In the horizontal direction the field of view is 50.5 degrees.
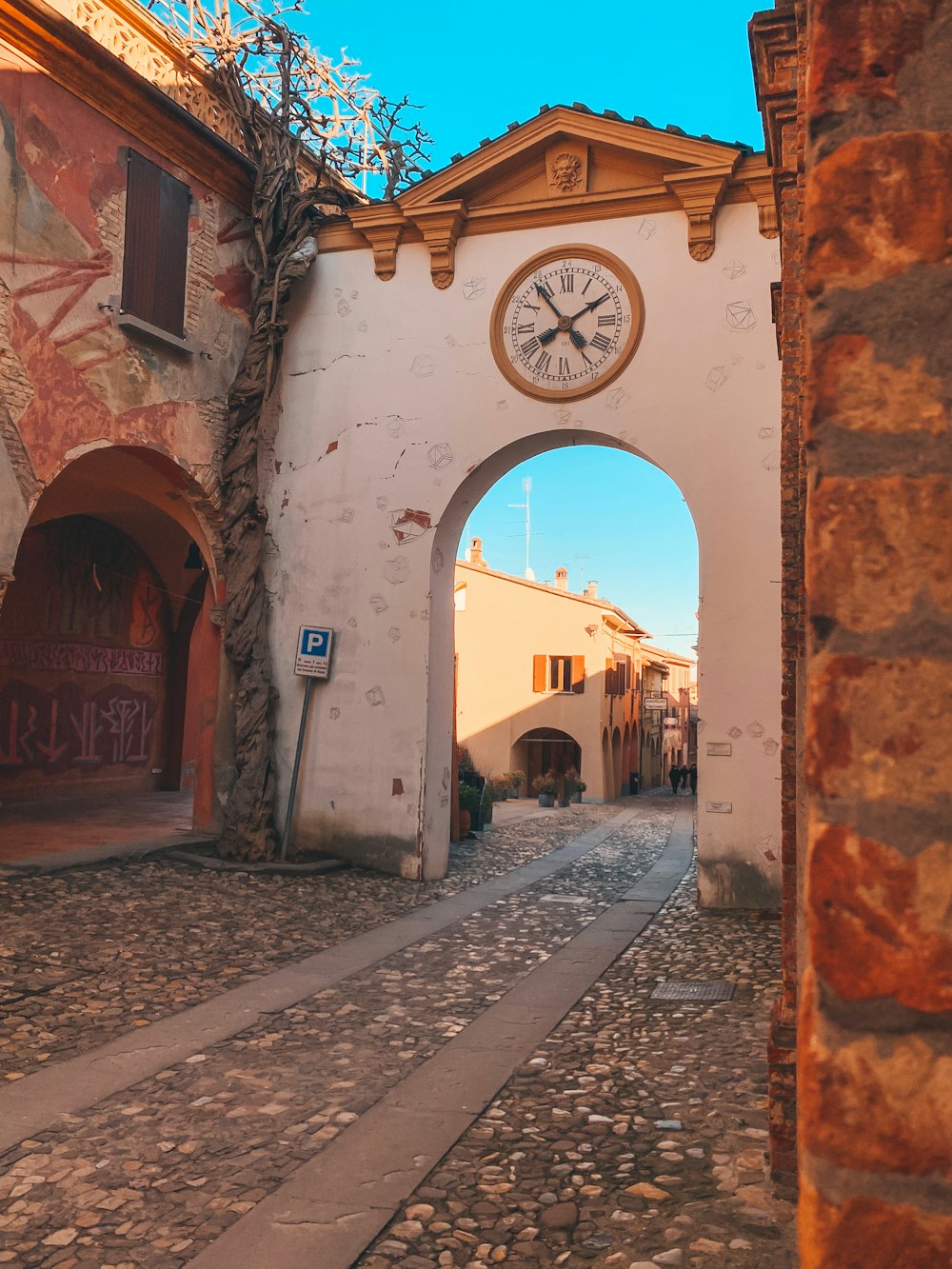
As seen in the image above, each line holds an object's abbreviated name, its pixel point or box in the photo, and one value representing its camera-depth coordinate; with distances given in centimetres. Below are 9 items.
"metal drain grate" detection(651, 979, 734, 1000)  548
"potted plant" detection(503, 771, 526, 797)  2433
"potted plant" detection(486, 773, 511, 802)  2251
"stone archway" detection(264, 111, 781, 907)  832
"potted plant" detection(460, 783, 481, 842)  1281
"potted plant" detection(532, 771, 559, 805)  2286
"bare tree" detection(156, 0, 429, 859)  962
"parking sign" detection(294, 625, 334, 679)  958
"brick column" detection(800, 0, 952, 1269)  110
